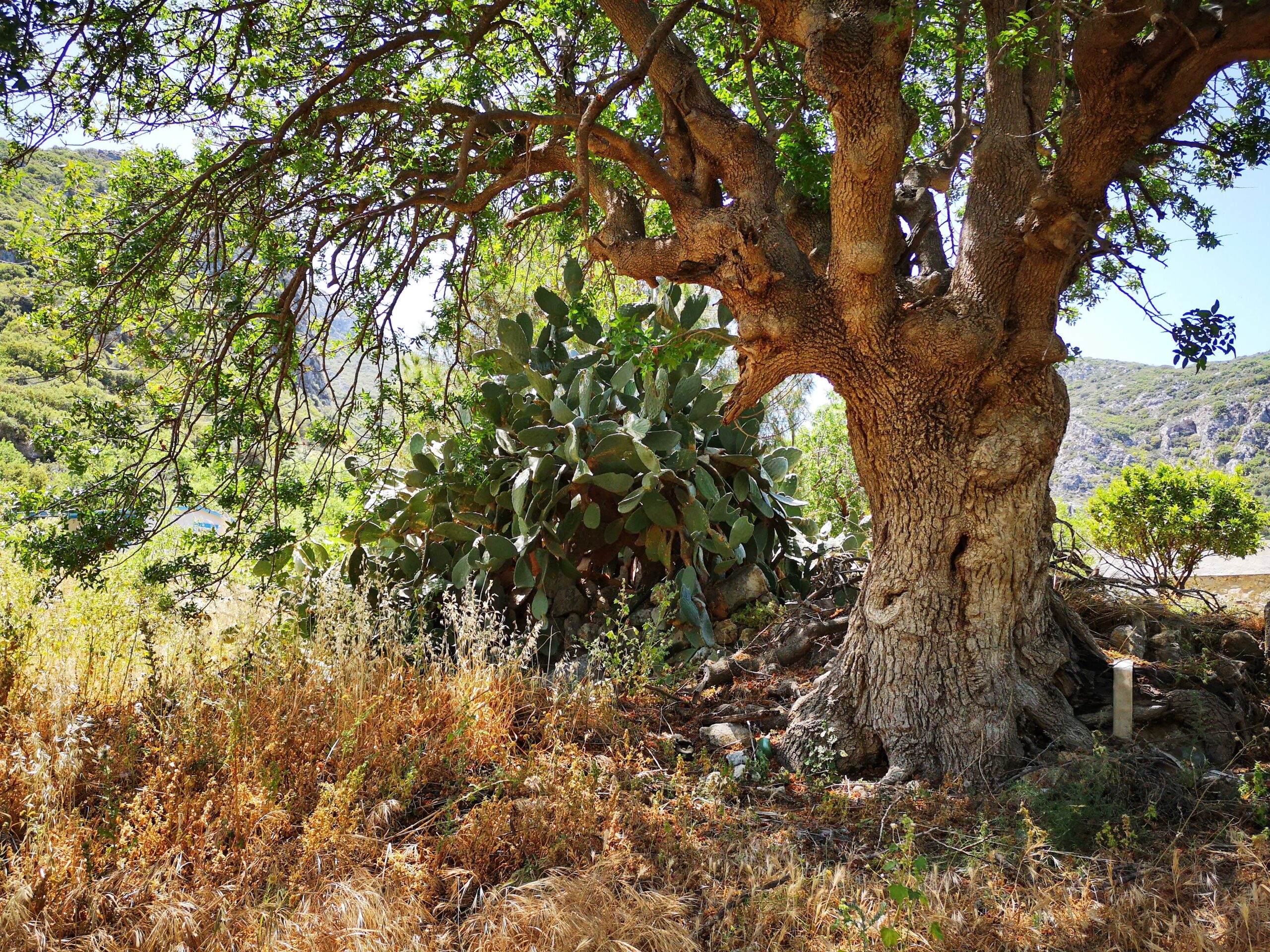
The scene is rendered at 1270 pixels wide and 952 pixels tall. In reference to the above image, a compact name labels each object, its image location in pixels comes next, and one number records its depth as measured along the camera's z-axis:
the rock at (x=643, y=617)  4.39
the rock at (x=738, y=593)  4.75
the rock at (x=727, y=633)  4.64
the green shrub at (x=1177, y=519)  7.28
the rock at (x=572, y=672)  3.60
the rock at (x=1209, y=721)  3.06
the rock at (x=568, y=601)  4.69
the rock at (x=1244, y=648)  3.76
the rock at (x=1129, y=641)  3.91
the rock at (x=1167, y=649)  3.77
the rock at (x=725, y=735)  3.44
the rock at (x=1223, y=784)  2.68
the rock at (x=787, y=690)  3.81
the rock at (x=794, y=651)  4.18
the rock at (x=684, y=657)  4.25
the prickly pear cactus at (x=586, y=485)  4.23
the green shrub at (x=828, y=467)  8.57
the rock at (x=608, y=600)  4.66
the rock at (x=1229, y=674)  3.48
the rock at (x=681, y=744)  3.41
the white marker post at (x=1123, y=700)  3.02
